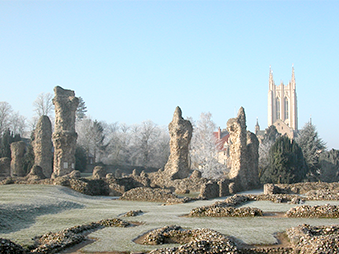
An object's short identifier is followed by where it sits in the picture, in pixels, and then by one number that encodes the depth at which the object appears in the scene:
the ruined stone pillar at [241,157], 29.44
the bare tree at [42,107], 67.12
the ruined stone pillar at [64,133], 32.84
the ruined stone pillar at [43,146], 35.06
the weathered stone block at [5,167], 38.22
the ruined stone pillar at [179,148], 30.47
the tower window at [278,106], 169.12
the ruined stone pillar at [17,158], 37.31
